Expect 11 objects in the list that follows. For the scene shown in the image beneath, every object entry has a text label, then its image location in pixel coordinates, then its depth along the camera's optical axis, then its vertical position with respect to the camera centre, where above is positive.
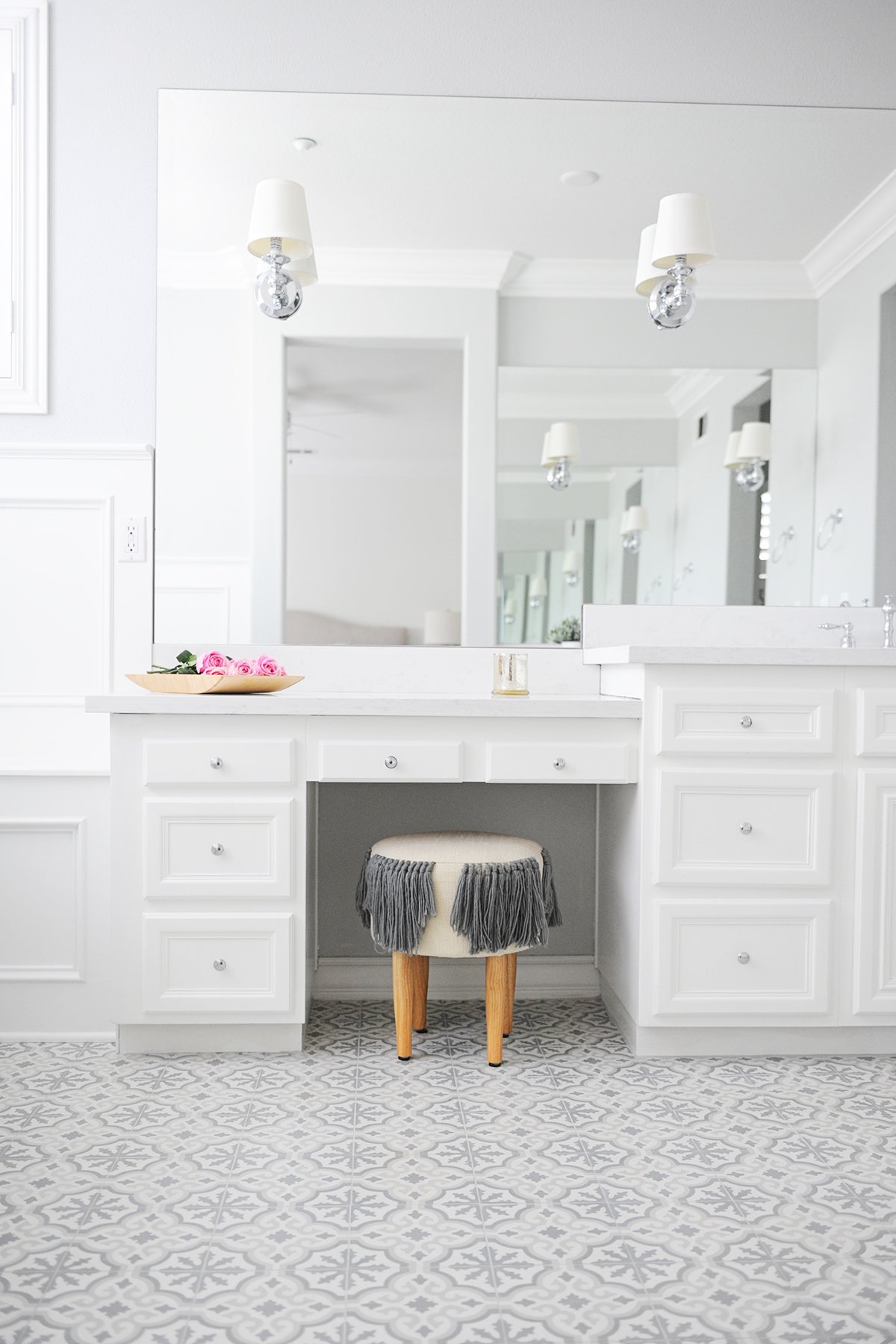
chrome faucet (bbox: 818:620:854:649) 2.67 +0.01
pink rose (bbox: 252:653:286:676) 2.41 -0.09
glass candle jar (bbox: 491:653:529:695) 2.52 -0.10
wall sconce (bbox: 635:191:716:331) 2.66 +0.98
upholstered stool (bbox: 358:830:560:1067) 2.18 -0.59
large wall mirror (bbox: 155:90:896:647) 2.67 +0.68
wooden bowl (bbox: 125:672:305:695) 2.29 -0.13
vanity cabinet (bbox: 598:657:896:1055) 2.29 -0.48
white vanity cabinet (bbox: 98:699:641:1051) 2.27 -0.44
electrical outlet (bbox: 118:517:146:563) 2.67 +0.22
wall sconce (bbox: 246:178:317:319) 2.61 +0.98
